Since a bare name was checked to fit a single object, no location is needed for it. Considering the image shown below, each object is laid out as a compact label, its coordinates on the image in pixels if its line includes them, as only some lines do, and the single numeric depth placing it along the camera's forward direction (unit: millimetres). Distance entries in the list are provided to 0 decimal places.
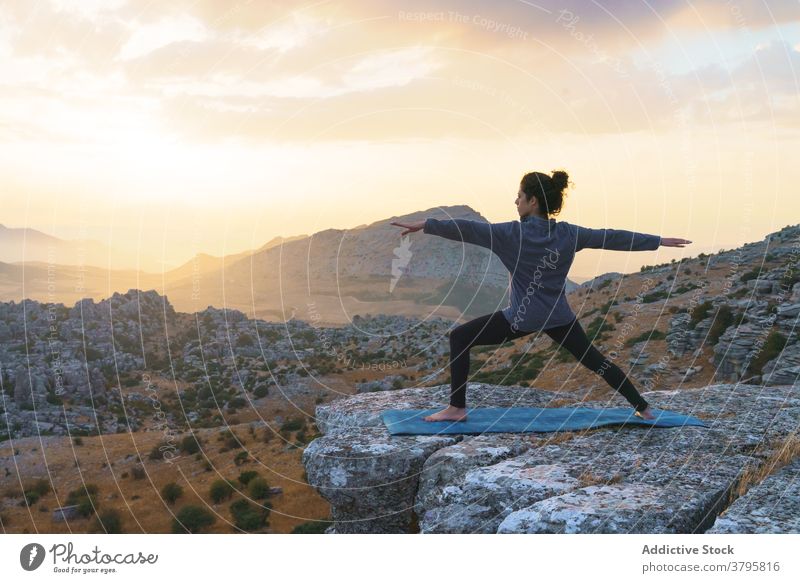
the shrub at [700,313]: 35562
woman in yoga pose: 8117
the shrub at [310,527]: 22081
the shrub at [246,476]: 28797
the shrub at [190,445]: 35875
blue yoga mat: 8680
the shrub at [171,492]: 27984
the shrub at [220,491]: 27516
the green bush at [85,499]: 26750
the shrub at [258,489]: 26891
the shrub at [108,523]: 24750
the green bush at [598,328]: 40256
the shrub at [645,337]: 36938
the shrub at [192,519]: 25078
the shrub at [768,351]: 28078
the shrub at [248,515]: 23906
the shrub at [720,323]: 32438
